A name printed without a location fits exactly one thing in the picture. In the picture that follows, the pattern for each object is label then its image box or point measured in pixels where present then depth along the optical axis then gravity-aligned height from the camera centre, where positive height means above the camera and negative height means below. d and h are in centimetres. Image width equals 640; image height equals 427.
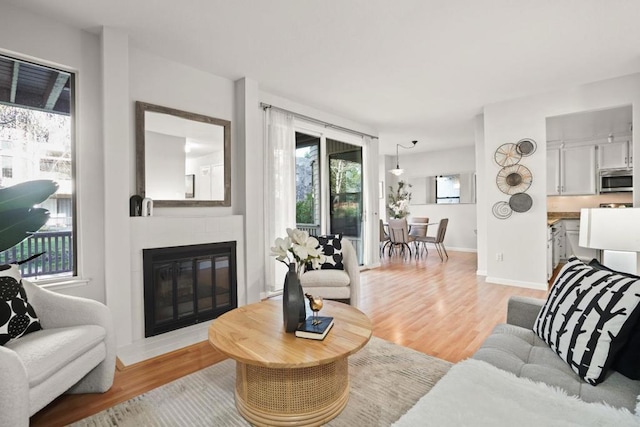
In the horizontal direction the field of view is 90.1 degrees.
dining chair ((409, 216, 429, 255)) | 707 -45
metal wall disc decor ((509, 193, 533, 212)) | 445 +11
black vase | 179 -52
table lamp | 182 -15
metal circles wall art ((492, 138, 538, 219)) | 446 +47
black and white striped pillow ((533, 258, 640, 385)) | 124 -47
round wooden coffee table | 153 -83
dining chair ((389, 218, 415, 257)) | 655 -44
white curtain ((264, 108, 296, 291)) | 412 +38
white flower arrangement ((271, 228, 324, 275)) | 192 -22
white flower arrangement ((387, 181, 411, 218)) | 749 +32
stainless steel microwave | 572 +52
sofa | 116 -67
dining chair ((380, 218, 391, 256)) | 730 -61
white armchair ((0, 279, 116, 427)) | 138 -73
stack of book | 172 -65
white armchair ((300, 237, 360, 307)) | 318 -73
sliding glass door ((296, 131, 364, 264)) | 496 +41
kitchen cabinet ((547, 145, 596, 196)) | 600 +75
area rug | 170 -110
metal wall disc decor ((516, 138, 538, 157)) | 441 +88
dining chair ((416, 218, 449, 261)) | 669 -52
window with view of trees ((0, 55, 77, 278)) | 246 +54
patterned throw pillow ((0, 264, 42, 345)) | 175 -54
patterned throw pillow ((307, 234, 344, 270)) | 347 -45
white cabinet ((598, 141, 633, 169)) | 569 +98
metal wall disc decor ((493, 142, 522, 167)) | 455 +80
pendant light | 752 +96
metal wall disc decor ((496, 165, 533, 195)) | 447 +44
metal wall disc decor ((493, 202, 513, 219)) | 465 +0
